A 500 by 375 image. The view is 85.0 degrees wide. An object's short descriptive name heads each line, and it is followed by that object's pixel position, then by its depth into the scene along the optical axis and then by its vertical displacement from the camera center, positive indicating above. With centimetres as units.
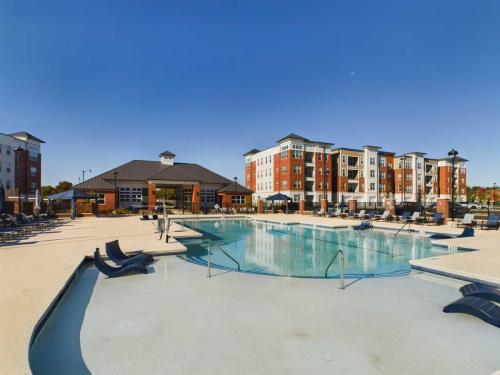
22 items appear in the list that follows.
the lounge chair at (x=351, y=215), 2580 -197
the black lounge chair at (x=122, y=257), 859 -206
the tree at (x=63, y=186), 6234 +200
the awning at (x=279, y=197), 2977 -31
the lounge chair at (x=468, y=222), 1771 -181
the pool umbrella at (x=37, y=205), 2275 -88
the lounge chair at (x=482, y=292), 539 -199
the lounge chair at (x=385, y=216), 2291 -185
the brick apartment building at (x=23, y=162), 4581 +575
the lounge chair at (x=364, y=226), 1906 -226
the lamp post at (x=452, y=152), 1965 +303
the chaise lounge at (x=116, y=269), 755 -212
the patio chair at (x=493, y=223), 1673 -177
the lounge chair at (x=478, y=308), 483 -211
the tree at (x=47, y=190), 5653 +94
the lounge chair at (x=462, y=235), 1353 -207
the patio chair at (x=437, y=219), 1950 -178
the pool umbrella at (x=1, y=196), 1596 -10
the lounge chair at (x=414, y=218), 2012 -181
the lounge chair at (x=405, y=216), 2112 -175
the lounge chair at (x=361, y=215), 2458 -196
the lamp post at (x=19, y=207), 2210 -102
